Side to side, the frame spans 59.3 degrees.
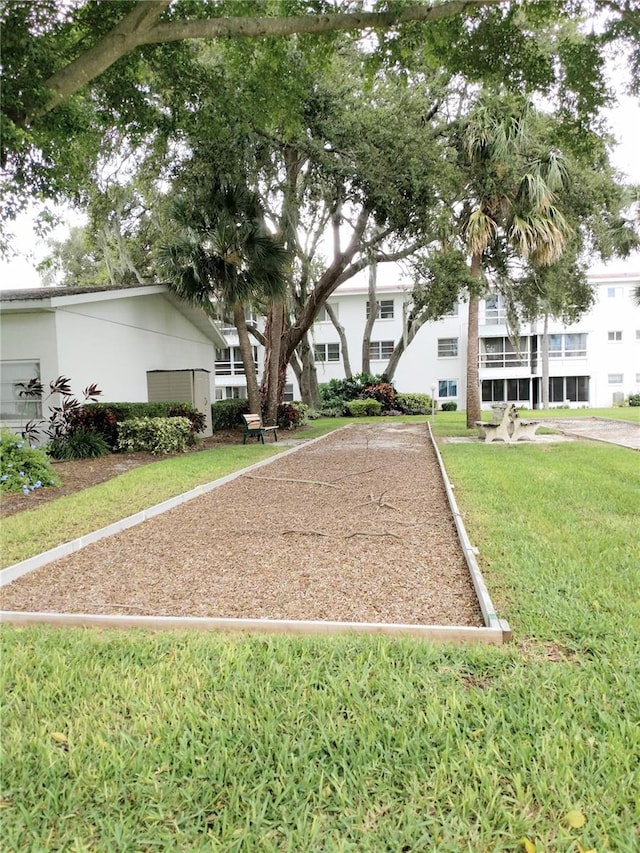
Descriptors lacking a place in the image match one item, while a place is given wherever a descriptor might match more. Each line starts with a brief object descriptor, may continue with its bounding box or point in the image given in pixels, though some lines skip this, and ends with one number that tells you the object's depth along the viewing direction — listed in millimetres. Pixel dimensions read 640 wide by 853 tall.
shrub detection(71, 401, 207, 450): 12328
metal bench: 15258
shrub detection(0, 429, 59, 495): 7957
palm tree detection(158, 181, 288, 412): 14766
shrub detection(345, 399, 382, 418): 27547
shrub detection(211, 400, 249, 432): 19969
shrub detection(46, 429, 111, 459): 11694
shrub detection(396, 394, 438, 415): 28828
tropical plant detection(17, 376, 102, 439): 11734
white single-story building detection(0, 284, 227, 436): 11977
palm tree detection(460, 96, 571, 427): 14781
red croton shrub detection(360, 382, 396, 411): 28656
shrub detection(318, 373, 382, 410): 29297
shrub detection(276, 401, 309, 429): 19695
